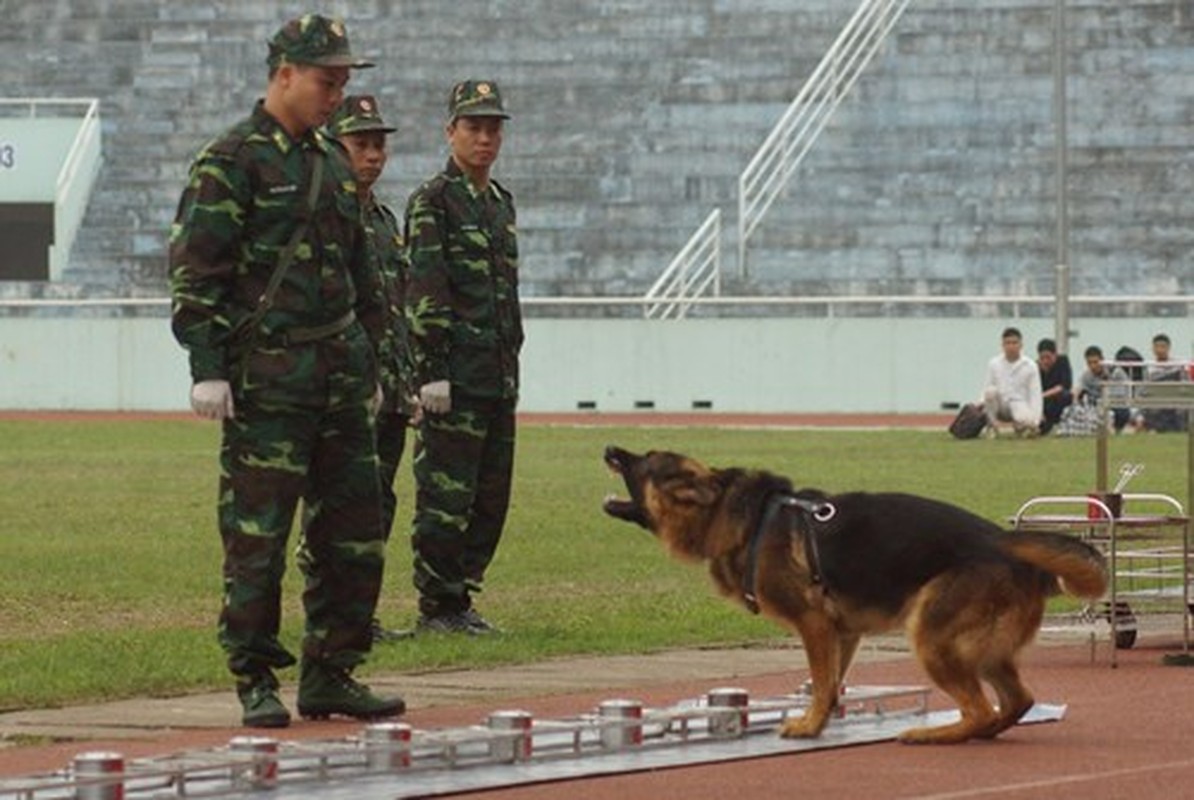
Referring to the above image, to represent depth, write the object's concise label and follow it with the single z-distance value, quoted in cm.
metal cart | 1544
